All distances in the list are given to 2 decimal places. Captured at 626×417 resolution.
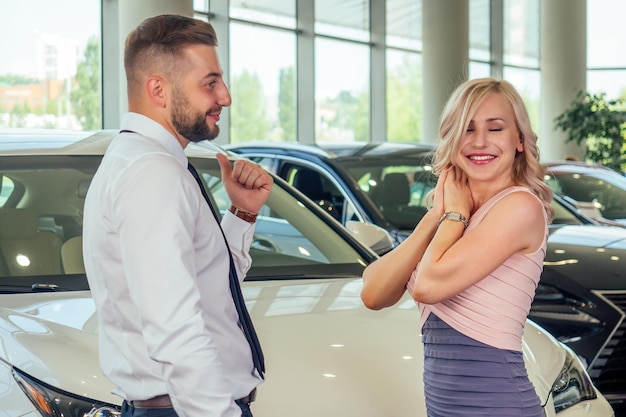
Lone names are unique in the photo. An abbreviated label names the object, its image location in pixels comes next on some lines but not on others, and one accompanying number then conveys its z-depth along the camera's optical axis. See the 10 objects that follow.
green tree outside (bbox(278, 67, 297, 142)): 17.17
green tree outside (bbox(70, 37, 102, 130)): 13.86
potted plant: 15.93
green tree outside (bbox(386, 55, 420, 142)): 19.81
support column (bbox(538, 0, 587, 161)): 21.27
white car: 2.51
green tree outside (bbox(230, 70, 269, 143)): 16.34
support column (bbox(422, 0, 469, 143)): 17.98
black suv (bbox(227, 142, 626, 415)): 4.93
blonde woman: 2.27
